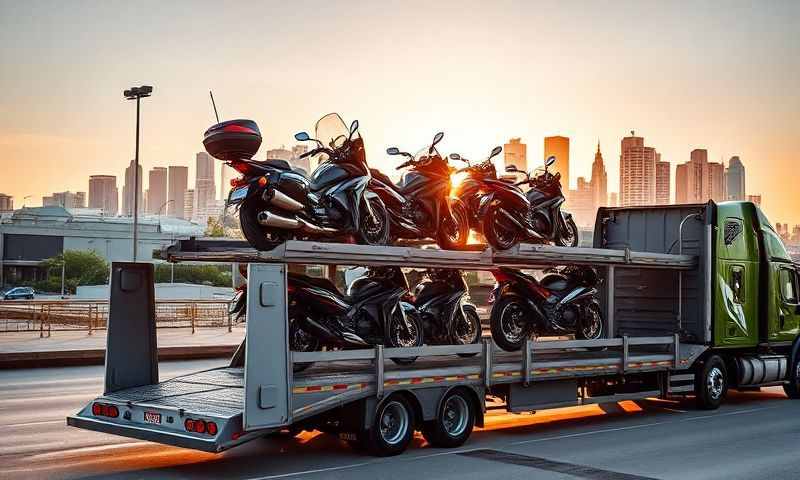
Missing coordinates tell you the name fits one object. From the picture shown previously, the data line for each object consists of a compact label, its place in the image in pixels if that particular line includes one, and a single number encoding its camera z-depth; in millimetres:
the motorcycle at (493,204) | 13844
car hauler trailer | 9234
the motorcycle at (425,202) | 13039
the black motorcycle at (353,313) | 11180
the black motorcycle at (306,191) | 10656
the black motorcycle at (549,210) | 15172
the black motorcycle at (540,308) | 13844
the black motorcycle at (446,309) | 13242
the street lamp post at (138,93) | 38469
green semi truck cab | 15789
